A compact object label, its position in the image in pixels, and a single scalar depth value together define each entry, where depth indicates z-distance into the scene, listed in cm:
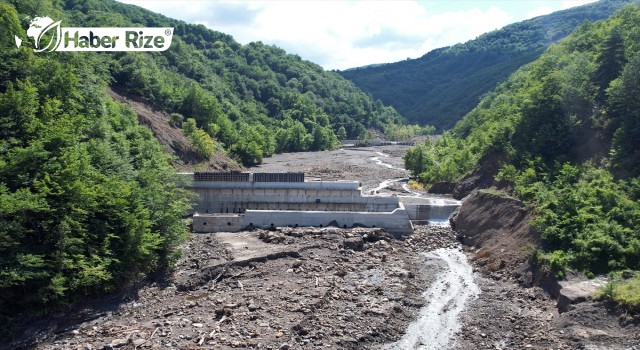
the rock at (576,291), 2770
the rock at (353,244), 4093
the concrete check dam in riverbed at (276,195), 5181
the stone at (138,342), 2344
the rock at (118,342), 2336
